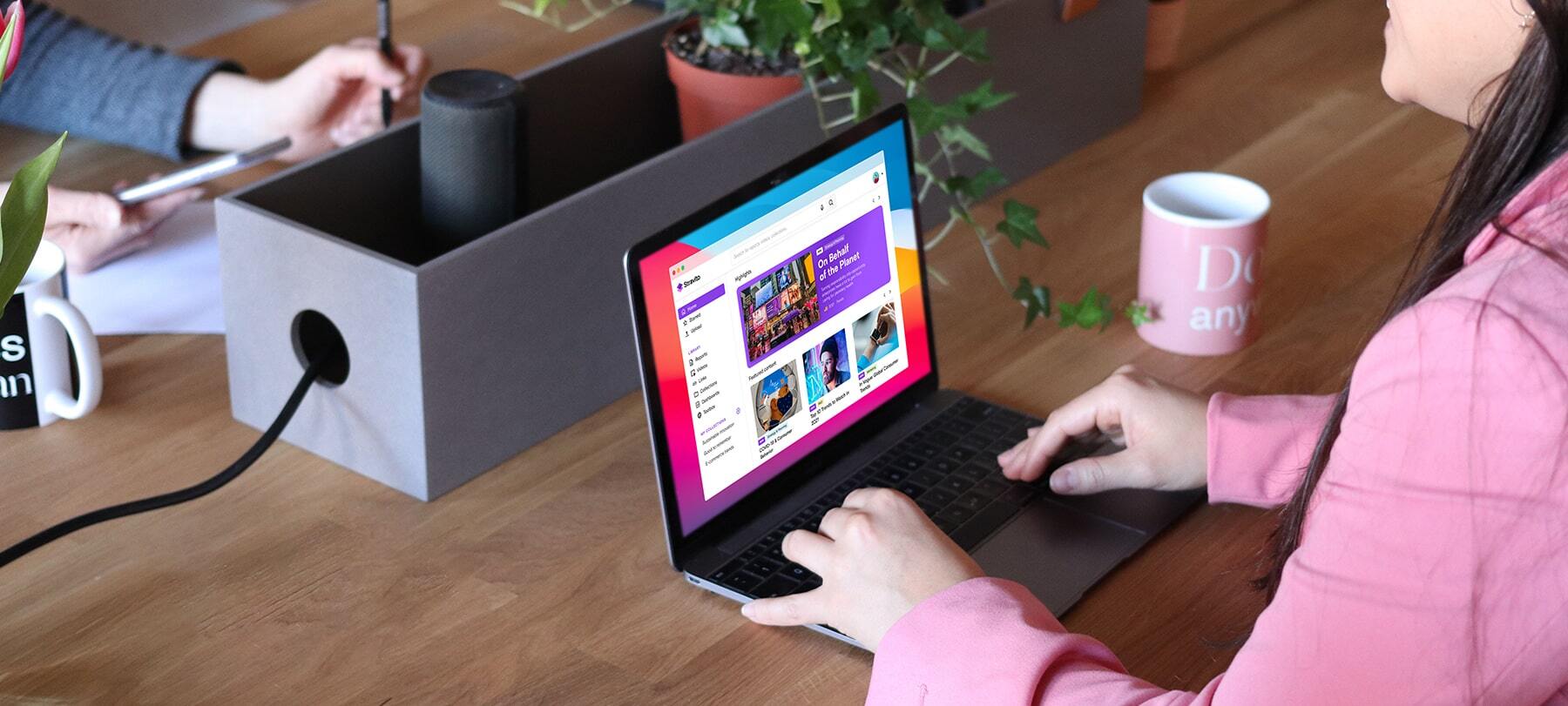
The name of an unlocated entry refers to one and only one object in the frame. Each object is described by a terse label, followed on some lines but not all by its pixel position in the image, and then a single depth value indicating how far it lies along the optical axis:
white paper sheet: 1.19
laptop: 0.91
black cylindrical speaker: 1.09
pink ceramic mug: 1.16
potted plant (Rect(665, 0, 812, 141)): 1.25
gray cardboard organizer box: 0.98
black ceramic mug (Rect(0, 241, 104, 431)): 1.04
